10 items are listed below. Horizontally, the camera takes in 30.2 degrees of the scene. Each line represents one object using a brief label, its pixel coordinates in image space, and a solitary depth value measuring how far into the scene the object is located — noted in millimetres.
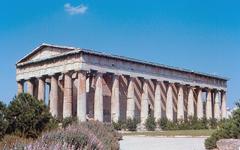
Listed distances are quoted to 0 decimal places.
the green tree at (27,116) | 24281
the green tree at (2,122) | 22828
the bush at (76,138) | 12506
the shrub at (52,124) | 24867
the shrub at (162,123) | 62725
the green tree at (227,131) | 20314
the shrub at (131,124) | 57328
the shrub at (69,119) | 45303
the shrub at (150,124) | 60162
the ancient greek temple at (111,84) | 60000
